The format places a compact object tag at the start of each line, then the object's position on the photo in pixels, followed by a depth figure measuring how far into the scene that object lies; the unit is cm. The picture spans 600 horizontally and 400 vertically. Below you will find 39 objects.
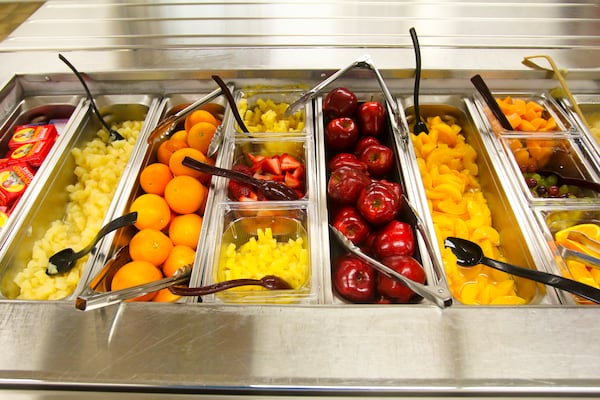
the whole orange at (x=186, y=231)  121
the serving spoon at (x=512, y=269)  92
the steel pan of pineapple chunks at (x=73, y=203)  112
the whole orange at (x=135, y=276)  104
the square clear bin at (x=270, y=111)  154
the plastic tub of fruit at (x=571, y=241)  105
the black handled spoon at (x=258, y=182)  123
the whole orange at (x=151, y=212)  121
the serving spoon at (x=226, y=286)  92
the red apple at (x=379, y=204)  113
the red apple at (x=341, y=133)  143
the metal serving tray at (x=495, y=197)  110
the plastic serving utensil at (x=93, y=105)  152
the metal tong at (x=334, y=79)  144
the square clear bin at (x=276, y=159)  133
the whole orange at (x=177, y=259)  113
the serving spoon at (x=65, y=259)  111
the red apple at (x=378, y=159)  135
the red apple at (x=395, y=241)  109
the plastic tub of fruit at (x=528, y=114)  150
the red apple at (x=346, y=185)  120
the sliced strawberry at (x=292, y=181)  133
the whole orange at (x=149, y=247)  112
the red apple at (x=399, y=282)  97
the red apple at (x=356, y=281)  99
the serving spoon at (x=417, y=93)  146
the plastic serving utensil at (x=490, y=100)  148
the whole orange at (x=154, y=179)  130
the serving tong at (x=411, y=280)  90
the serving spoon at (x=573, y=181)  130
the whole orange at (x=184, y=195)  126
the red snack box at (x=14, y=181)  130
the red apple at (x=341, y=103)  149
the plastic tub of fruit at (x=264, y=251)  97
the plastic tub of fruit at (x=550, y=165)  132
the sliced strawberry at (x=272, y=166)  137
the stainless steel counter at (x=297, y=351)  79
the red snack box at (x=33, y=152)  140
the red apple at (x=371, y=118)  147
